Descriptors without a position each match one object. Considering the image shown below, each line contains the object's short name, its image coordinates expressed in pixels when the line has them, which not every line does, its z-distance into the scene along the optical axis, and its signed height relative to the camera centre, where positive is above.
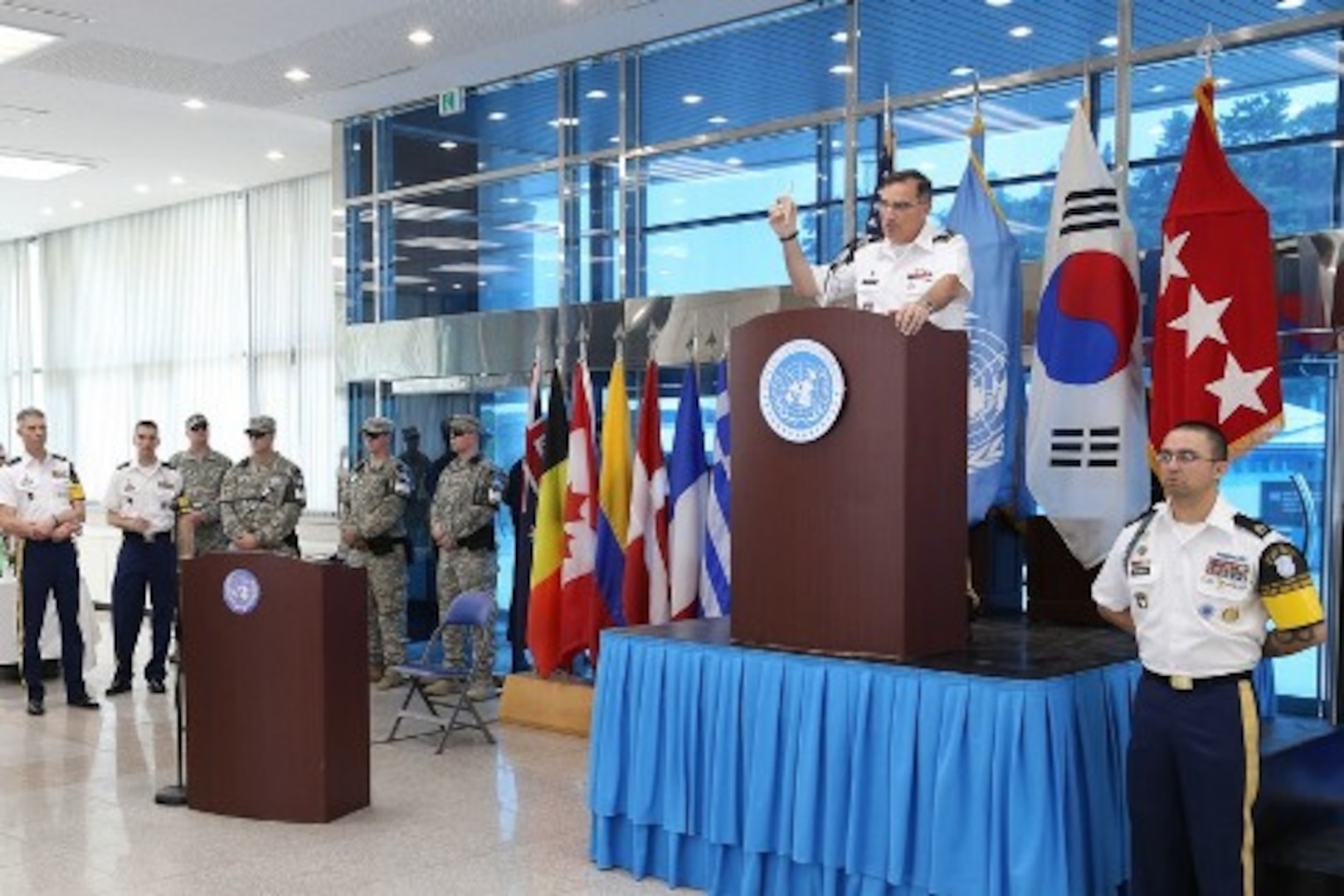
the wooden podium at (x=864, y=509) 4.02 -0.34
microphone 4.81 +0.46
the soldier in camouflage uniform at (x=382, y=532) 8.38 -0.82
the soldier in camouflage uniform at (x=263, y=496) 8.42 -0.61
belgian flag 7.27 -0.85
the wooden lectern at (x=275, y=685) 5.28 -1.10
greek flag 6.71 -0.68
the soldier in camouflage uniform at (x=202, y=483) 8.82 -0.56
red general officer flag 4.92 +0.28
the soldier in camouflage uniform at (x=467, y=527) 7.91 -0.75
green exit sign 9.16 +1.88
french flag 6.85 -0.53
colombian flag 7.14 -0.58
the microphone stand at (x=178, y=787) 5.54 -1.58
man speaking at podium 4.45 +0.42
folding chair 6.55 -1.29
